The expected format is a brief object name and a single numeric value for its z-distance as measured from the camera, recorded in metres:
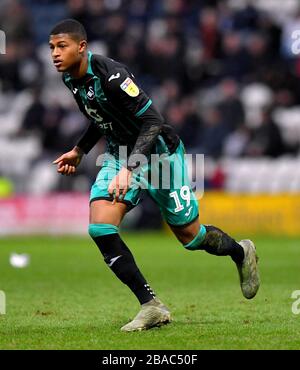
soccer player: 14.23
